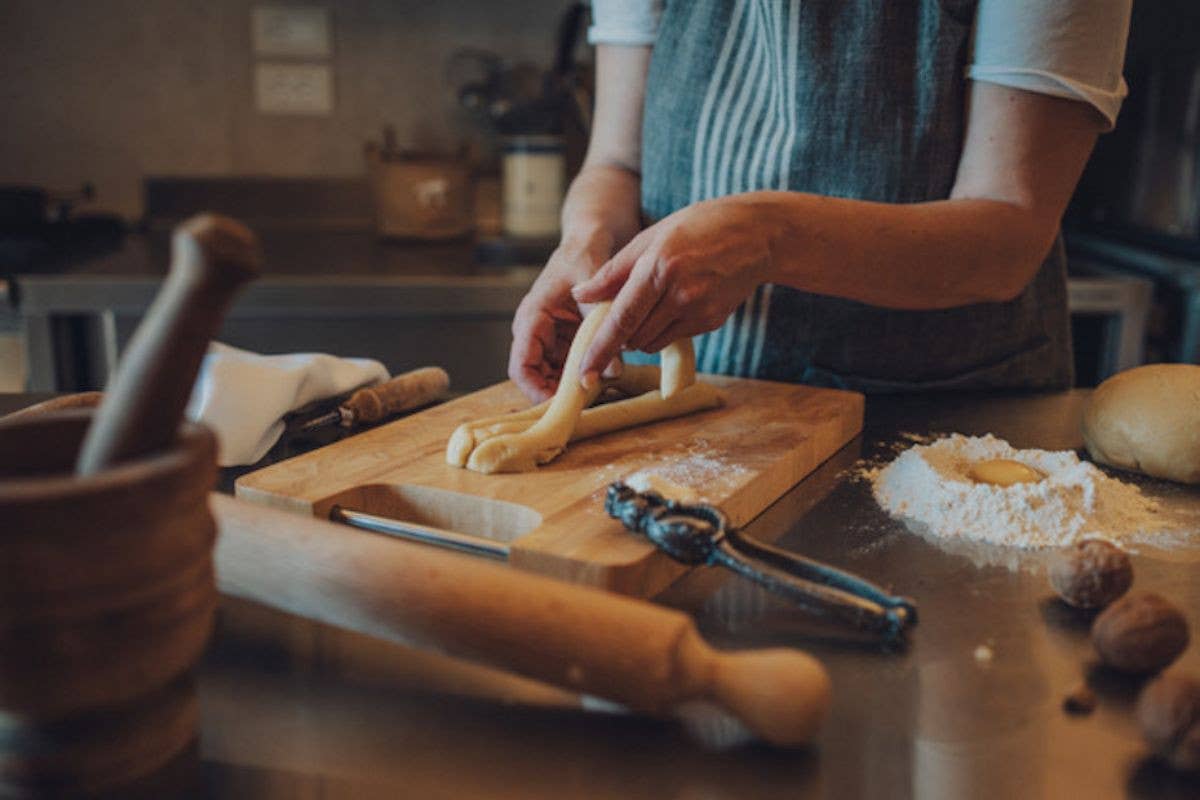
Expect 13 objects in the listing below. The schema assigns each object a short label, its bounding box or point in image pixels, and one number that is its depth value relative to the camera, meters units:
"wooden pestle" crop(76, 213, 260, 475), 0.45
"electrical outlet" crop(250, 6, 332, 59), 2.77
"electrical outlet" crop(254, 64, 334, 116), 2.81
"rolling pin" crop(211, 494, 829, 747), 0.53
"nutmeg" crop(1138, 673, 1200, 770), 0.52
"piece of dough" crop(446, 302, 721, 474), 0.97
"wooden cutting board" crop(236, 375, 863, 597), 0.77
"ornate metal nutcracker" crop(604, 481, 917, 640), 0.65
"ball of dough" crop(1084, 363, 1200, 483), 0.98
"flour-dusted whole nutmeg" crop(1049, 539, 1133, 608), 0.70
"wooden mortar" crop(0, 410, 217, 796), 0.44
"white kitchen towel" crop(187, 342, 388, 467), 1.02
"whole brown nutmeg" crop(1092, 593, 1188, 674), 0.61
